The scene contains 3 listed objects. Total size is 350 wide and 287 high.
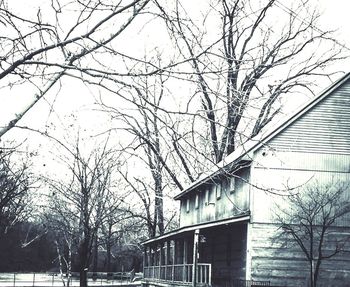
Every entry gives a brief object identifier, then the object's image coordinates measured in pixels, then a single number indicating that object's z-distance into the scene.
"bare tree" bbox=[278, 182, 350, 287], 23.84
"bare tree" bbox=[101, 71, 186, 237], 43.49
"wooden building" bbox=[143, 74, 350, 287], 24.11
